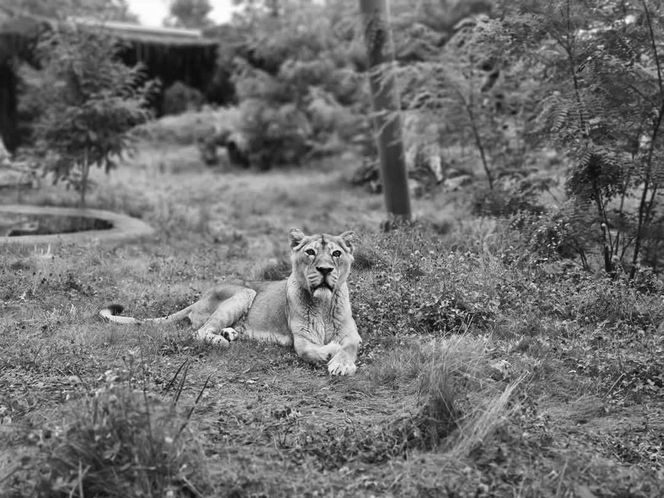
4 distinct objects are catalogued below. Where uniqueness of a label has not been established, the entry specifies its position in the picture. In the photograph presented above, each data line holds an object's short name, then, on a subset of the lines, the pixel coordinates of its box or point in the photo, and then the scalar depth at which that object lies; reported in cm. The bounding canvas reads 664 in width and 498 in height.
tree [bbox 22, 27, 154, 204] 1366
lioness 639
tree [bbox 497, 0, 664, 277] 773
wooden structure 2389
